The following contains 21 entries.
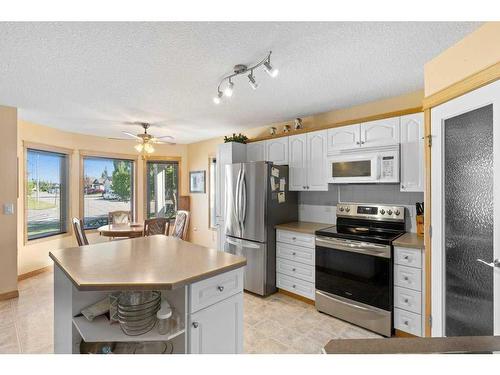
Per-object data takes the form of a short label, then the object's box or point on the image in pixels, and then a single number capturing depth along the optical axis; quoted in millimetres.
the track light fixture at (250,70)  1925
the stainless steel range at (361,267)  2406
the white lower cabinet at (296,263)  3031
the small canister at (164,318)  1350
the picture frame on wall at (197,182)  5582
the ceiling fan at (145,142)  3779
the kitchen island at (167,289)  1316
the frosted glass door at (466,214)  1447
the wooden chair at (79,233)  3283
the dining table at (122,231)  3814
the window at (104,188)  4984
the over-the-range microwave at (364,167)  2621
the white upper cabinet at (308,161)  3225
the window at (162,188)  5711
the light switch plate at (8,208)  3139
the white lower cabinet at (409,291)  2230
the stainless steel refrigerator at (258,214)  3295
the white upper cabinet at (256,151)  3855
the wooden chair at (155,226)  3816
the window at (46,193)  4105
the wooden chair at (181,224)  4264
